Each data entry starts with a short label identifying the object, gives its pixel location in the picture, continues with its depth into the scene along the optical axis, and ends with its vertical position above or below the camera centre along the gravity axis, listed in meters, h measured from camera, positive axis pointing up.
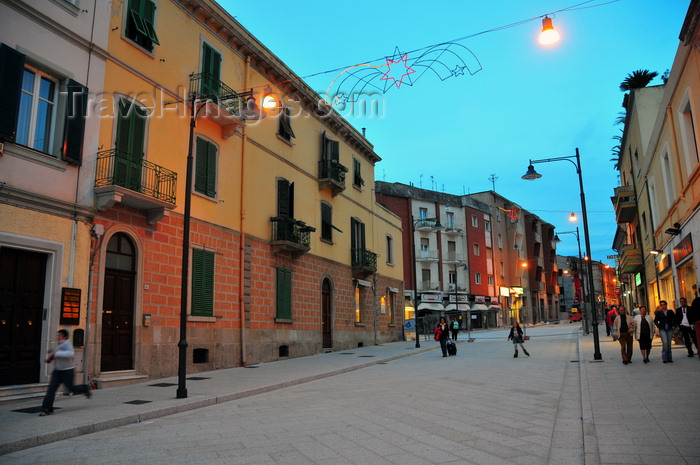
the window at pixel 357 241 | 28.04 +4.25
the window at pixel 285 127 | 21.88 +7.94
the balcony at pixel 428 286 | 56.06 +3.49
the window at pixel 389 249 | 33.53 +4.41
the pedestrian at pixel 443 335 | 22.56 -0.66
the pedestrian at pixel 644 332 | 15.36 -0.42
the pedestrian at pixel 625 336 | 15.43 -0.53
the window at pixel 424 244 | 57.56 +8.05
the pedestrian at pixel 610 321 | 29.93 -0.21
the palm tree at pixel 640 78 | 30.31 +13.51
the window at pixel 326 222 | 25.06 +4.60
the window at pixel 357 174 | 29.49 +8.03
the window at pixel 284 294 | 20.62 +1.06
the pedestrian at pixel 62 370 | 9.01 -0.80
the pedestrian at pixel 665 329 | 14.68 -0.33
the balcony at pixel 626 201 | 29.30 +6.40
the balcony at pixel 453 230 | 58.75 +9.69
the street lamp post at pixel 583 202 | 17.44 +4.15
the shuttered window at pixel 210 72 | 17.00 +8.06
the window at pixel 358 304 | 28.33 +0.85
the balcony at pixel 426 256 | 56.81 +6.72
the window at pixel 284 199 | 21.20 +4.84
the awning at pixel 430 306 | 54.89 +1.37
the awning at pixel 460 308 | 55.67 +1.17
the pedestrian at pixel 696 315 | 13.87 +0.04
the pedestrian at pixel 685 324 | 15.65 -0.21
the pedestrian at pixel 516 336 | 20.55 -0.66
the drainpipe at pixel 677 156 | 17.03 +5.07
